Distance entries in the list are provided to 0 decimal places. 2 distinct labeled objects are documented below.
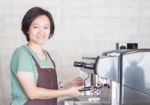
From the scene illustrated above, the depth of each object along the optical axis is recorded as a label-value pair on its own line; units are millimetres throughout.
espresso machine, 1720
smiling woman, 2004
